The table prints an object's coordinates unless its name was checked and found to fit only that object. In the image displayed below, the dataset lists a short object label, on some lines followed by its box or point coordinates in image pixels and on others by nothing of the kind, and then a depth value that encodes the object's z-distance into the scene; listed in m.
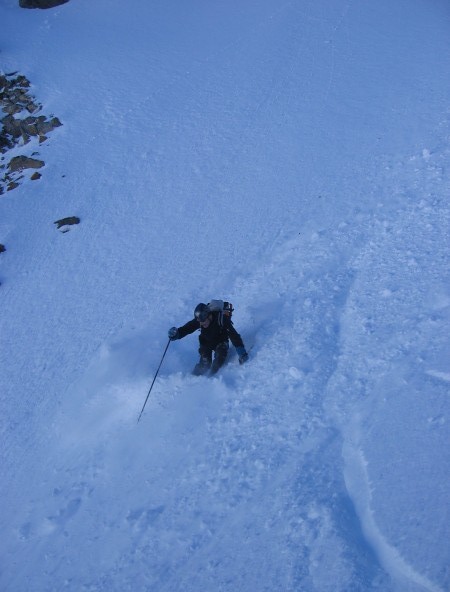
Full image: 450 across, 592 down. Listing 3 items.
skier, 6.69
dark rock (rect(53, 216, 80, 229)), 11.45
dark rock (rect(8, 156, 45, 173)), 13.37
